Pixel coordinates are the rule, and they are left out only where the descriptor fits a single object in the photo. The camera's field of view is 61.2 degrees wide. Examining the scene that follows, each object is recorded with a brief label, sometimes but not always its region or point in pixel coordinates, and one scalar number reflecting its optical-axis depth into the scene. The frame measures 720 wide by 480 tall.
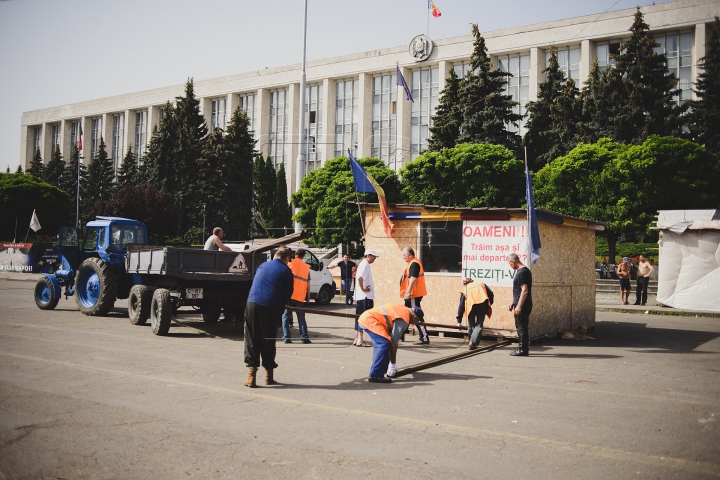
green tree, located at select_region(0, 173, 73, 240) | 65.19
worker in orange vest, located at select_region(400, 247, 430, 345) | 12.46
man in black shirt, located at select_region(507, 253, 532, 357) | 11.41
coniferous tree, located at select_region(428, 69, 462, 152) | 45.33
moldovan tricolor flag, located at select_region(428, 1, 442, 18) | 53.74
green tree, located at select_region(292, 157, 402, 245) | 44.00
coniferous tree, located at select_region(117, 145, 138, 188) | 71.62
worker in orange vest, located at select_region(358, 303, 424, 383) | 8.55
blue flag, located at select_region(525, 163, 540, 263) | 12.58
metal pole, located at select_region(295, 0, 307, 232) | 45.73
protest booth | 13.51
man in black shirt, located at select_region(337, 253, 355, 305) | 25.08
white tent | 23.14
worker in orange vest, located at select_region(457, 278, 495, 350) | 12.02
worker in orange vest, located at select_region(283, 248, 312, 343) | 12.55
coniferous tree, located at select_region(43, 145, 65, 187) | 82.33
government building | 57.66
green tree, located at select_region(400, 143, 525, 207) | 39.69
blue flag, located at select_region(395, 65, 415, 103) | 42.79
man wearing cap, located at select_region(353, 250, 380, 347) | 12.41
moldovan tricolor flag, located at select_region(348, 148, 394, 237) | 14.03
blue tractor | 16.17
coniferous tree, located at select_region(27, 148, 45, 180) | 84.31
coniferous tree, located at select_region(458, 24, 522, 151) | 43.56
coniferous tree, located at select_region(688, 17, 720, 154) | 43.81
